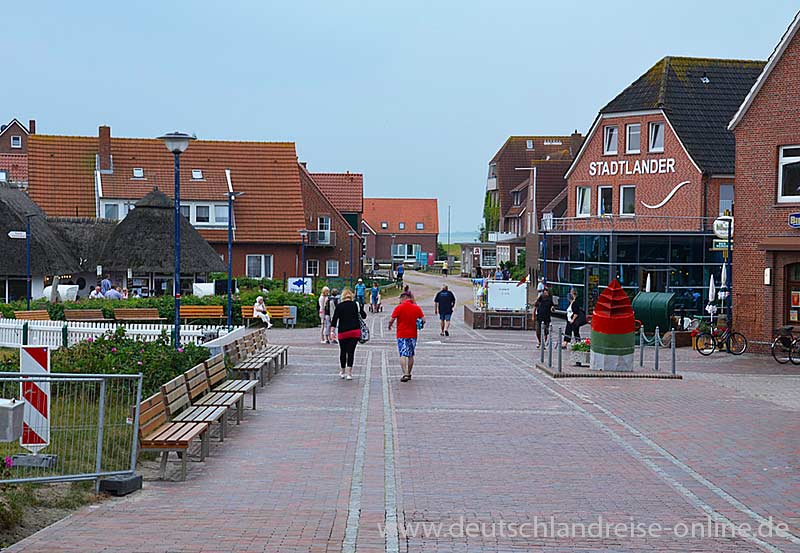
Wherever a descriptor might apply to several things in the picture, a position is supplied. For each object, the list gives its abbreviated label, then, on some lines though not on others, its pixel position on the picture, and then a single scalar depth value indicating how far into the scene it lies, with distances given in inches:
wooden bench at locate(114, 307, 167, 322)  1317.7
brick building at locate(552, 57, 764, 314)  1664.6
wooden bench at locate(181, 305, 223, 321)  1491.1
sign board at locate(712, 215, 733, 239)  1184.8
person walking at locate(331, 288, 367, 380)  789.2
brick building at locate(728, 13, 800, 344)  1114.1
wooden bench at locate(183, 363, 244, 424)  535.6
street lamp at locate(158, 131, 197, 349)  710.5
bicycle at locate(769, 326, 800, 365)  1038.4
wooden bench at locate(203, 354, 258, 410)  597.3
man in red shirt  804.0
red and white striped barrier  384.2
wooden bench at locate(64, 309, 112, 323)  1274.6
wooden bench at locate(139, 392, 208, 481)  420.2
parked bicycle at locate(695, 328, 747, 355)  1138.0
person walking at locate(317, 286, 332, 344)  1206.3
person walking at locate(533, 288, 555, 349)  1221.7
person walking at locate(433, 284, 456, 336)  1403.1
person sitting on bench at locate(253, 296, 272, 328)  1500.6
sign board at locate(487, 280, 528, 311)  1633.9
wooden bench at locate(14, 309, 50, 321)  1170.0
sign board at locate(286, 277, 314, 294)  2003.0
